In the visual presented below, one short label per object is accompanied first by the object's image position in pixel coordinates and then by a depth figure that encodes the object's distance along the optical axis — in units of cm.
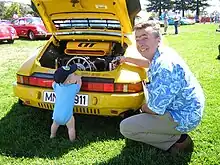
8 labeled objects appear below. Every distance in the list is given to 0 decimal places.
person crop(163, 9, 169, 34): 2176
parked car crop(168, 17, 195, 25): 4498
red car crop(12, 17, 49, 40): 1923
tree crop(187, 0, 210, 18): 6500
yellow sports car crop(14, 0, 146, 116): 396
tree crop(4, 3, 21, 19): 5061
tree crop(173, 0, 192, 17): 6531
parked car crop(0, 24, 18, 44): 1653
